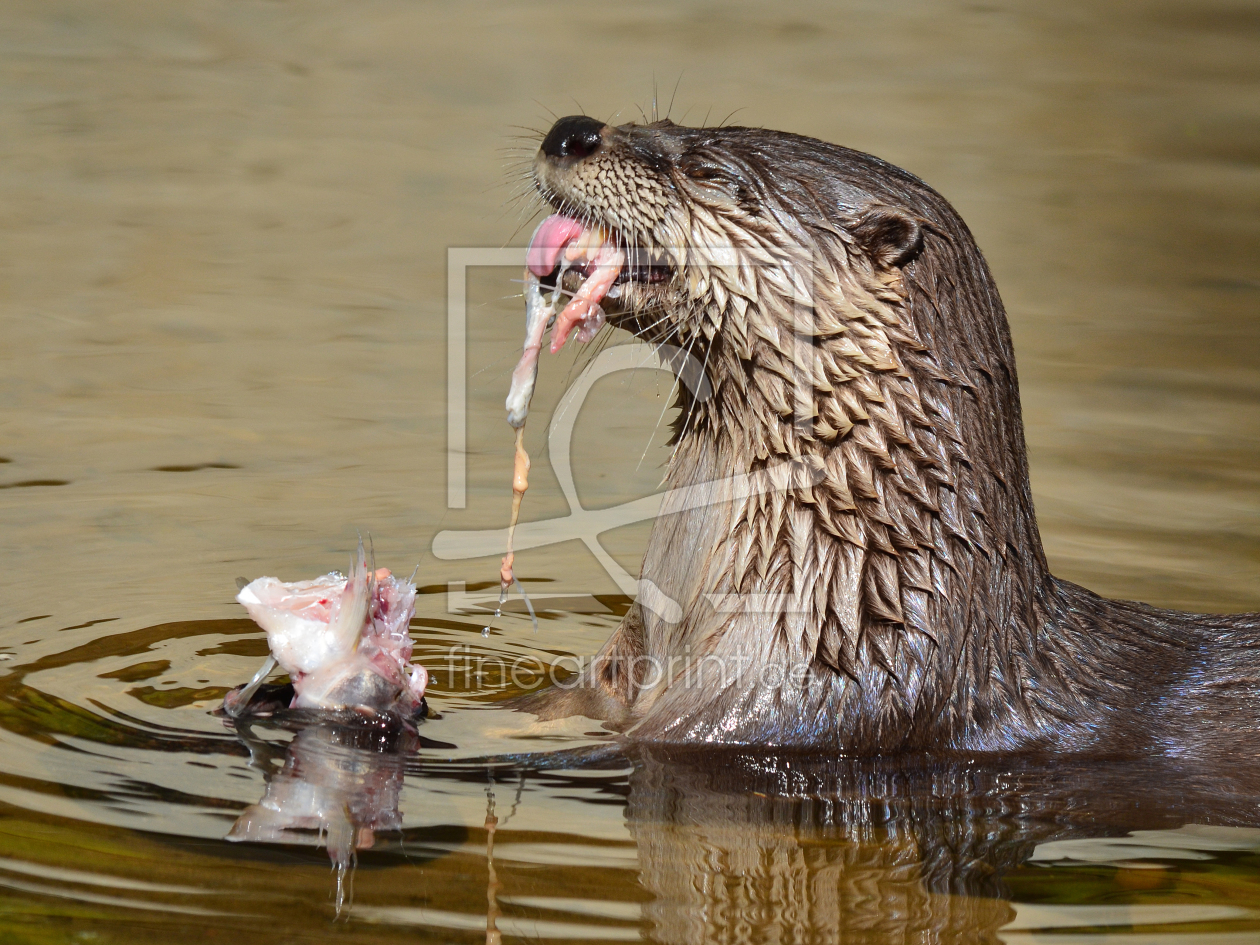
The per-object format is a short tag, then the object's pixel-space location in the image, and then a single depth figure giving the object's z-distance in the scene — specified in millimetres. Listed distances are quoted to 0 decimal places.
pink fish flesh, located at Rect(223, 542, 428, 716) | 7352
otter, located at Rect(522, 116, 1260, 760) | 7320
